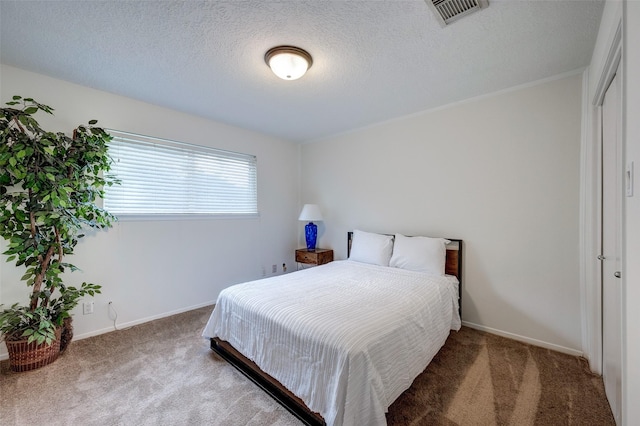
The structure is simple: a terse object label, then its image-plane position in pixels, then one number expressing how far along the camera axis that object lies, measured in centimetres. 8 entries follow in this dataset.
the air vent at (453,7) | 150
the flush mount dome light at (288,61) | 189
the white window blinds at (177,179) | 280
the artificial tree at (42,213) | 190
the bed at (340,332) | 136
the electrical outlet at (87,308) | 254
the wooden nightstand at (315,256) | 387
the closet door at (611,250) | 148
